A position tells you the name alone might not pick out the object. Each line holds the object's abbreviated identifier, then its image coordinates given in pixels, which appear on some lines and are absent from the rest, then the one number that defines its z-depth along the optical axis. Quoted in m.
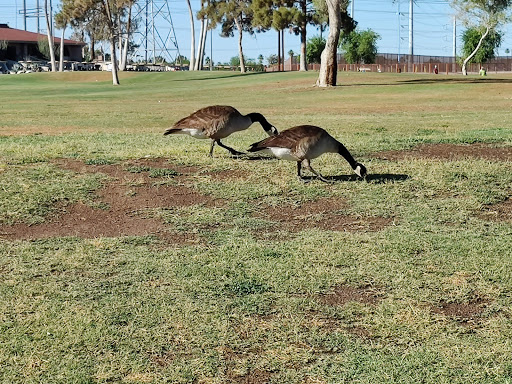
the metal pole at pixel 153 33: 100.44
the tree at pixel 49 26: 74.00
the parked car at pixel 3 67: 84.50
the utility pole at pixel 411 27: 82.75
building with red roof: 92.28
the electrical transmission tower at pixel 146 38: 97.02
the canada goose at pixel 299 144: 8.85
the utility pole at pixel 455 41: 94.28
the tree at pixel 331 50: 35.94
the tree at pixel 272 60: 115.56
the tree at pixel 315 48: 99.59
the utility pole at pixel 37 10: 103.41
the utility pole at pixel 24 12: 114.00
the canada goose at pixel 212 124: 10.57
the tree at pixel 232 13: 69.56
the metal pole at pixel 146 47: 103.11
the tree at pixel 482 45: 92.00
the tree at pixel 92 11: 52.47
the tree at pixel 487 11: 53.56
